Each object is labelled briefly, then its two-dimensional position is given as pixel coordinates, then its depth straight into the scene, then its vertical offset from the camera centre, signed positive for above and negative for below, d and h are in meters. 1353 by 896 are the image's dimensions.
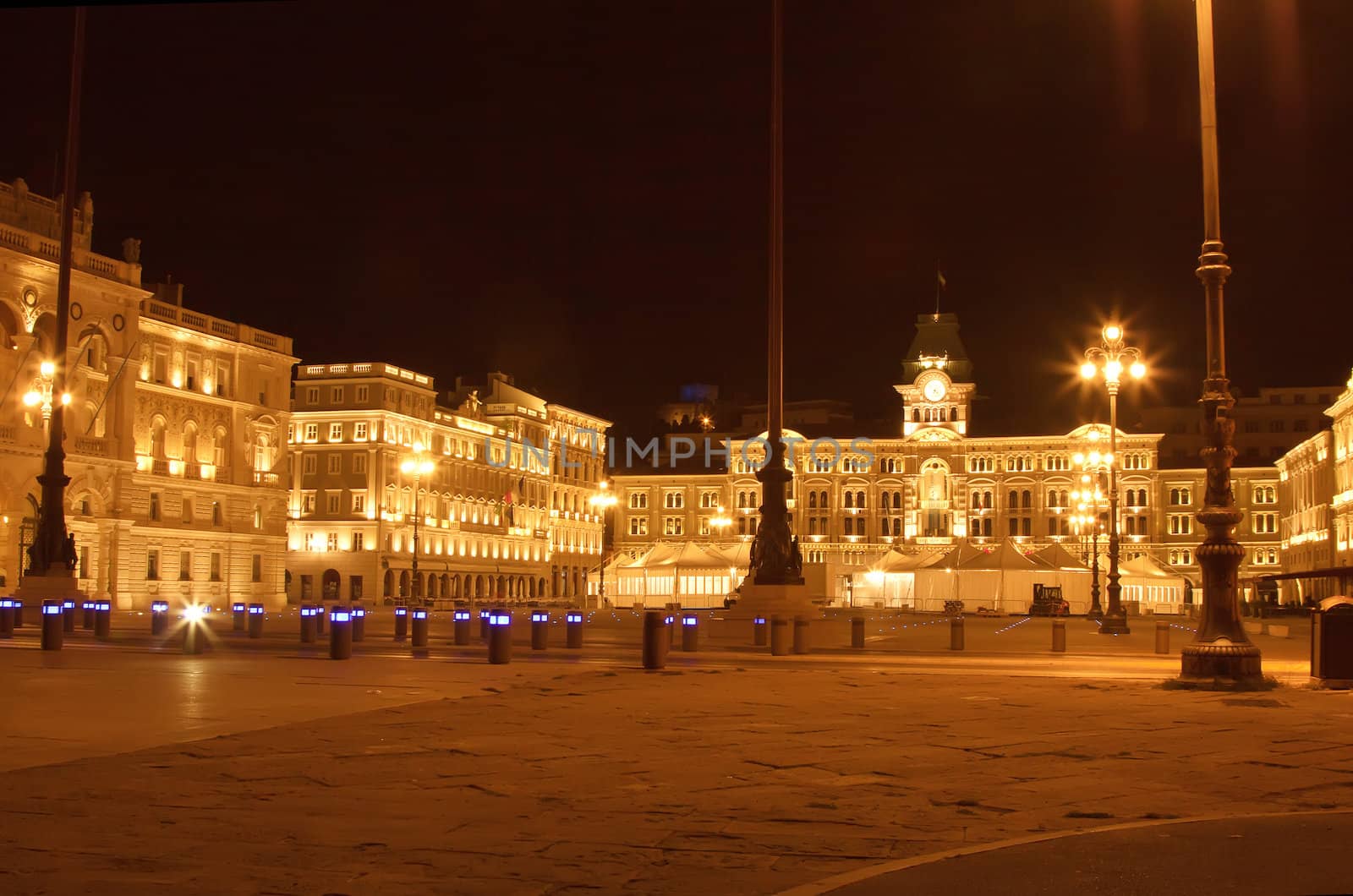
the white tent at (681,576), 62.00 +0.13
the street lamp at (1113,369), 41.25 +6.38
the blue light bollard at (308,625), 30.94 -1.11
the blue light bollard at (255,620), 32.75 -1.10
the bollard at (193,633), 25.14 -1.09
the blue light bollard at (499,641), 23.78 -1.07
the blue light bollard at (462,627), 31.48 -1.15
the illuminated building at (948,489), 122.50 +8.28
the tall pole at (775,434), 30.09 +3.11
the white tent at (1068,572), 66.25 +0.53
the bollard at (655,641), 22.70 -0.99
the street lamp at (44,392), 52.86 +7.19
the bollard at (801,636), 28.75 -1.13
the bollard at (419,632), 27.84 -1.13
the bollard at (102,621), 30.73 -1.09
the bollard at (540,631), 29.98 -1.15
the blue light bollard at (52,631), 25.34 -1.09
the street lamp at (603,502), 82.86 +6.23
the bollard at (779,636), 27.97 -1.09
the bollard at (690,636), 29.12 -1.18
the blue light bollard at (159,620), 32.56 -1.10
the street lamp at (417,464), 74.12 +5.82
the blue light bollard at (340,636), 24.11 -1.05
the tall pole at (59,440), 32.97 +3.10
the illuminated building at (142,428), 58.94 +6.96
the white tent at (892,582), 73.50 -0.01
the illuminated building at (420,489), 96.56 +6.25
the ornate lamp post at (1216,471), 18.89 +1.53
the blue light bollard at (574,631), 30.53 -1.17
